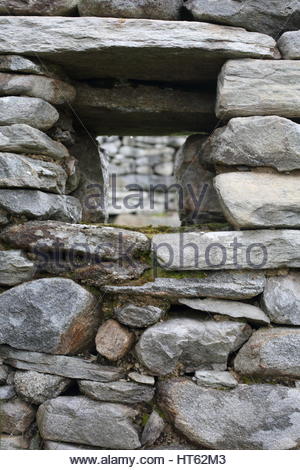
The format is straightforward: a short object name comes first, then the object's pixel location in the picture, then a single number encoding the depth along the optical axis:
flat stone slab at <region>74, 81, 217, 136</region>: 2.26
